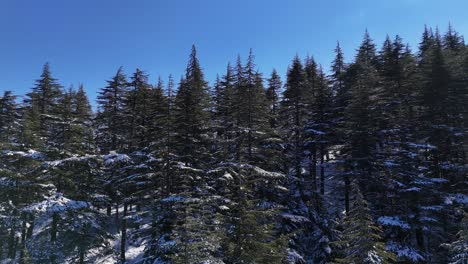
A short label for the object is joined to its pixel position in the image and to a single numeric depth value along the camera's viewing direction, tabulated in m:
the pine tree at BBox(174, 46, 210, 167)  25.05
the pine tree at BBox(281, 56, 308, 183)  33.00
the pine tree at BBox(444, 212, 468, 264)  14.05
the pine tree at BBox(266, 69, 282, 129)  45.81
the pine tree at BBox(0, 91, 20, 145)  41.97
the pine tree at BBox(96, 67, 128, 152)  31.09
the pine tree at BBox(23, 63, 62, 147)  43.22
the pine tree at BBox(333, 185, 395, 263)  11.05
